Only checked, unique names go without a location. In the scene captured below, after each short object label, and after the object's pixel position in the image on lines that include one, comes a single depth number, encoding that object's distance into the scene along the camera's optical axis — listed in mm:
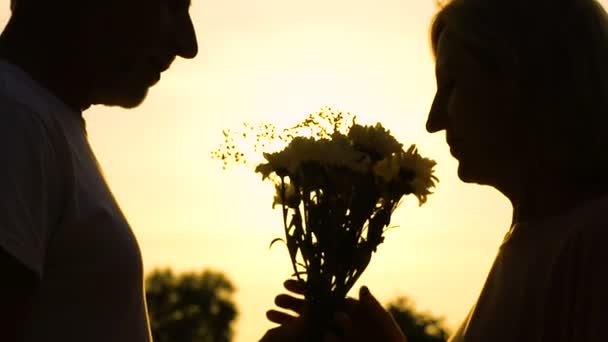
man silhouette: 3963
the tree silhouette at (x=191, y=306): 68562
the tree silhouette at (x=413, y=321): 55906
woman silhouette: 4402
